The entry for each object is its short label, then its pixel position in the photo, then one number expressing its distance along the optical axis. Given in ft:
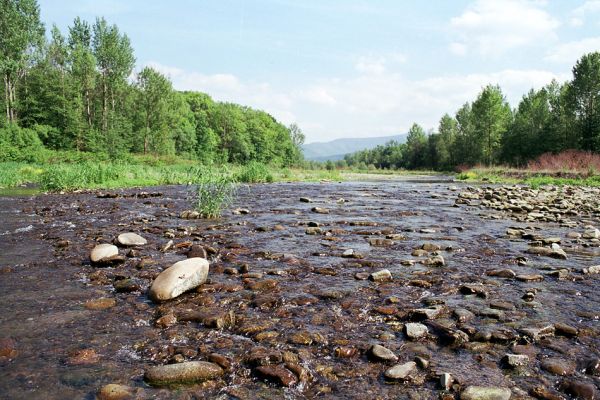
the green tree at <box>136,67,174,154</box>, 193.98
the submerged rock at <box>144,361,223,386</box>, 10.12
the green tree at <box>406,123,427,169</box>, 350.23
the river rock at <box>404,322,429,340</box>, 12.70
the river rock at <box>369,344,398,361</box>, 11.25
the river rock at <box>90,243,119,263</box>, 21.45
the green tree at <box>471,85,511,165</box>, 214.48
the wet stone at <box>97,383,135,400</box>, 9.35
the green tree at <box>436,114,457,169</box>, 297.16
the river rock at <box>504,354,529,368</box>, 10.97
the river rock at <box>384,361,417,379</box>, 10.31
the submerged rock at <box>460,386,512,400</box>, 9.30
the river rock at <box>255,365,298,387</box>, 10.18
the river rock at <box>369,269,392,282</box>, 18.75
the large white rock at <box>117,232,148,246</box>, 25.55
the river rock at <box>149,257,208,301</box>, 15.90
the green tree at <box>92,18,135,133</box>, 176.14
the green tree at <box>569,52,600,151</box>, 180.04
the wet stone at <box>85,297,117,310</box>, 15.26
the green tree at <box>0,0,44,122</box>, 144.46
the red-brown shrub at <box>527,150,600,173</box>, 107.78
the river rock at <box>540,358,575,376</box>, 10.60
